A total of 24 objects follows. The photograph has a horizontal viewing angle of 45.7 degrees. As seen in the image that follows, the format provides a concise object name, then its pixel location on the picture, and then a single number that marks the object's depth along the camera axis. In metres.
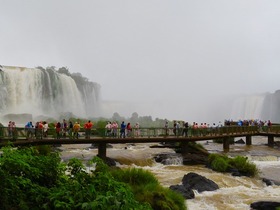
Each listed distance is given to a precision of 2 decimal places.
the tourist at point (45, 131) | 22.09
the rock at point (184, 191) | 13.89
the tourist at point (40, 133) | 21.76
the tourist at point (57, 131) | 22.38
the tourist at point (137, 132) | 25.34
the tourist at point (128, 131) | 24.96
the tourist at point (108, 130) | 24.33
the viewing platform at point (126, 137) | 21.11
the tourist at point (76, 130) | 23.04
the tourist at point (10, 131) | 20.80
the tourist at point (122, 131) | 24.53
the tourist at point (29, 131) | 21.41
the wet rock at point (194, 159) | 23.91
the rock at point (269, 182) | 17.46
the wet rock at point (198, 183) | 15.26
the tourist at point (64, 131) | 22.78
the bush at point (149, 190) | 10.63
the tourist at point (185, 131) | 27.51
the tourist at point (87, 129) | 23.21
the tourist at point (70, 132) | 22.88
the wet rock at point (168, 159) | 23.48
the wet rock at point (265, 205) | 12.24
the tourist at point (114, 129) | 24.45
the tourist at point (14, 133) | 20.83
